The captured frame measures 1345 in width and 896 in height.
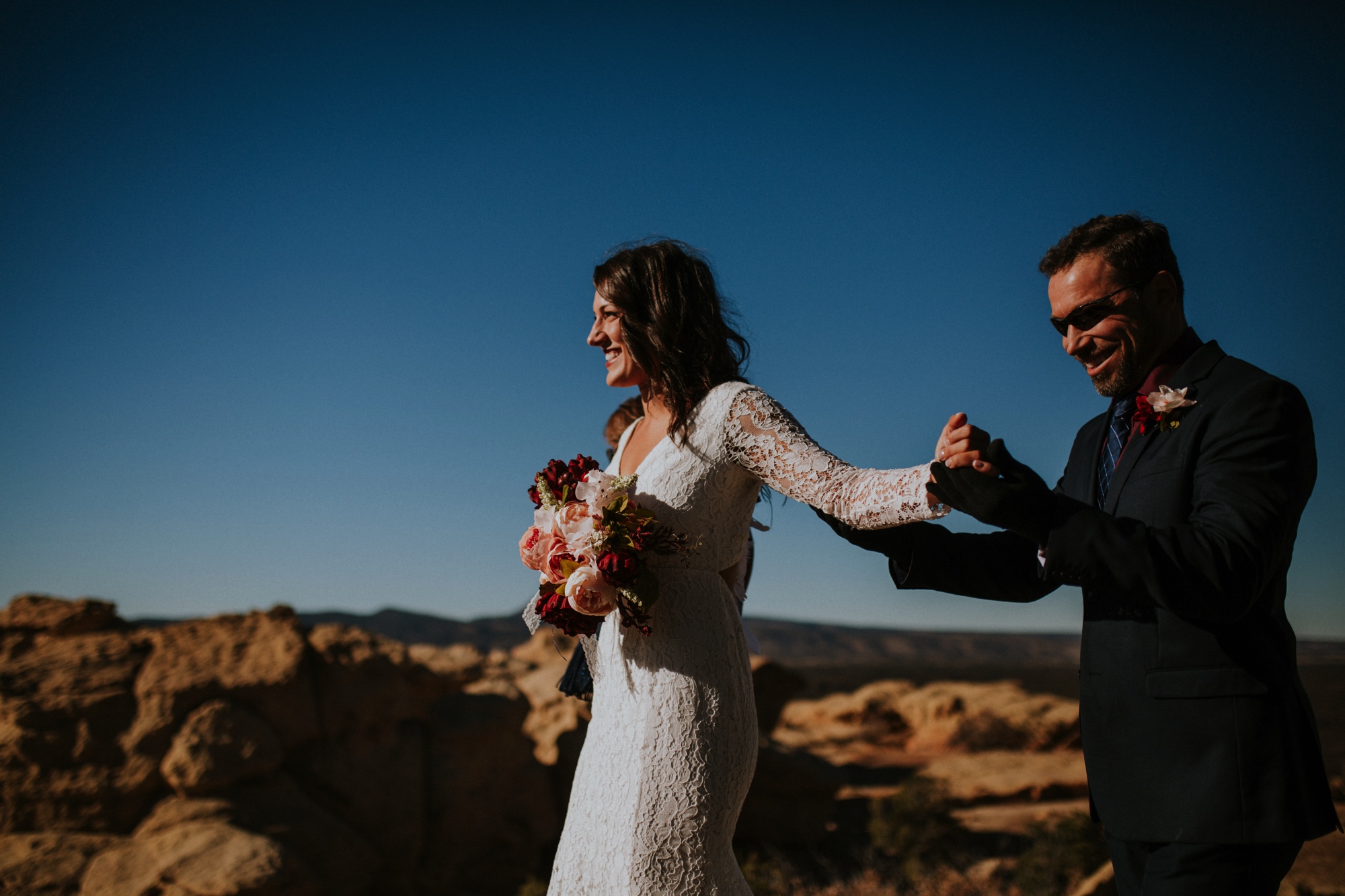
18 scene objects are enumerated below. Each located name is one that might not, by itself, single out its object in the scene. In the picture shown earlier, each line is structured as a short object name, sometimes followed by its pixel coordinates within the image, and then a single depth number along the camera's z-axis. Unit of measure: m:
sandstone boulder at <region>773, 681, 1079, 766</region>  19.81
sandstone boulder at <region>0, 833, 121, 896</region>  6.40
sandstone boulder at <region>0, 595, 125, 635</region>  7.72
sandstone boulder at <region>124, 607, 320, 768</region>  7.44
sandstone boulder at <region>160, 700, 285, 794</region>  7.31
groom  2.20
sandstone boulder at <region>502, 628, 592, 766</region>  10.58
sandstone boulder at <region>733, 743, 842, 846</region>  11.43
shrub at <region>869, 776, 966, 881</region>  10.43
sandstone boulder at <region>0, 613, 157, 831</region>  6.91
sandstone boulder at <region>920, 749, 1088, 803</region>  14.27
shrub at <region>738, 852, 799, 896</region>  8.40
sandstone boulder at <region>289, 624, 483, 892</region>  8.40
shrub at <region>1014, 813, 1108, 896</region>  8.23
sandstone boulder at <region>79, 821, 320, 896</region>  6.54
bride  2.63
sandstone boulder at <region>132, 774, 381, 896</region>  7.17
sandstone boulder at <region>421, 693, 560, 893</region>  9.20
